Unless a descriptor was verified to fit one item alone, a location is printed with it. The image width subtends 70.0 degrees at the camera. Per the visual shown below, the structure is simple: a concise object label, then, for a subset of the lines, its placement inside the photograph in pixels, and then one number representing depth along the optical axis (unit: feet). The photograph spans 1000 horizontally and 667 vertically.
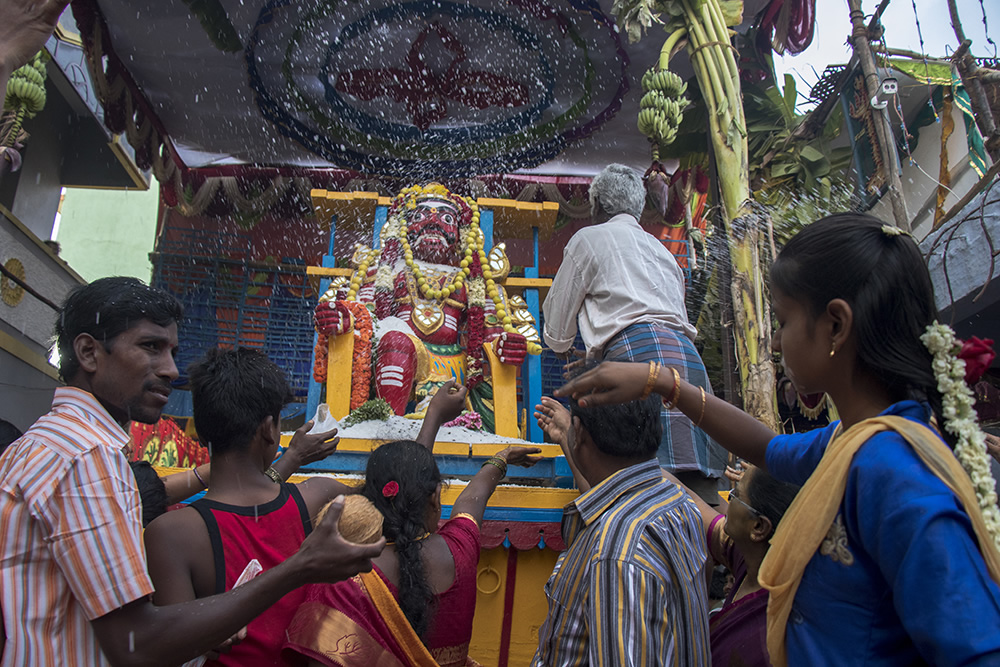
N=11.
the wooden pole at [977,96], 15.36
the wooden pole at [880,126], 14.84
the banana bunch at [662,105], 17.19
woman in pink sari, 5.63
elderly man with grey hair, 9.36
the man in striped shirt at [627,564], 5.00
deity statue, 15.79
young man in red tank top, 5.37
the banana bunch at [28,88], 18.43
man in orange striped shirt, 4.30
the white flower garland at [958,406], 3.60
